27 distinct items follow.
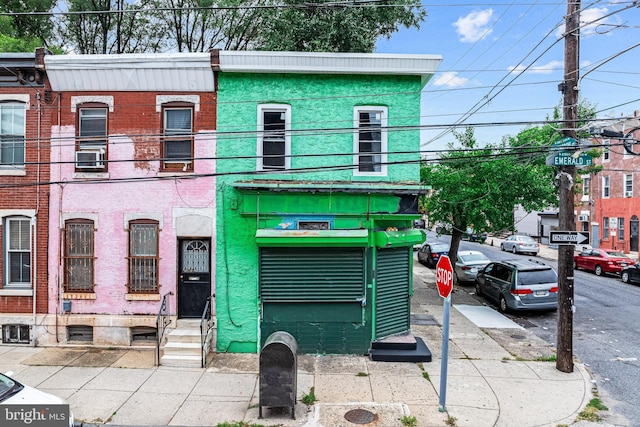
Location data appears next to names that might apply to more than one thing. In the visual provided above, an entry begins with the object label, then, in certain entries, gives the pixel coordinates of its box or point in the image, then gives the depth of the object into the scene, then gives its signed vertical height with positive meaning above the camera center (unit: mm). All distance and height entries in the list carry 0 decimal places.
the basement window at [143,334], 10844 -3305
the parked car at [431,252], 25102 -2655
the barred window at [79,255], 10906 -1289
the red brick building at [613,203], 30922 +661
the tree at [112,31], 23078 +9824
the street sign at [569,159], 9203 +1134
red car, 21875 -2696
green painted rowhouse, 10305 +264
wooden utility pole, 9266 +398
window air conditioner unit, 10680 +1220
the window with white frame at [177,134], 10859 +1864
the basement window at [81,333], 10953 -3317
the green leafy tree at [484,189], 15648 +785
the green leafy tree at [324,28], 16203 +7026
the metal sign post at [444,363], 7281 -2668
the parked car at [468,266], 19781 -2676
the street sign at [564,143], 9047 +1472
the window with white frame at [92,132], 10875 +1922
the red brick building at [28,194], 10883 +275
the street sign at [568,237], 9101 -576
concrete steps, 9617 -3302
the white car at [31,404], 6242 -3039
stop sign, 7121 -1164
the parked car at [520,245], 32062 -2714
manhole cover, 7133 -3589
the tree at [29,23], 18083 +9209
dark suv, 14102 -2597
